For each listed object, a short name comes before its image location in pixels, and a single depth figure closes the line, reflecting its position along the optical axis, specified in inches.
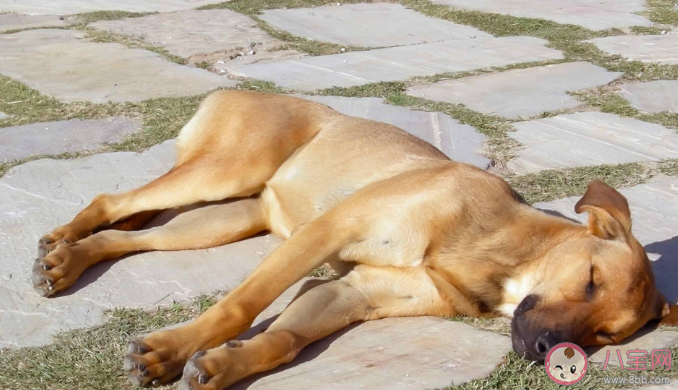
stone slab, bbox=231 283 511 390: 127.0
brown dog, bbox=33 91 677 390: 133.0
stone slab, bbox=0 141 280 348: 146.6
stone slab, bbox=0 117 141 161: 207.5
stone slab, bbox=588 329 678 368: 136.8
